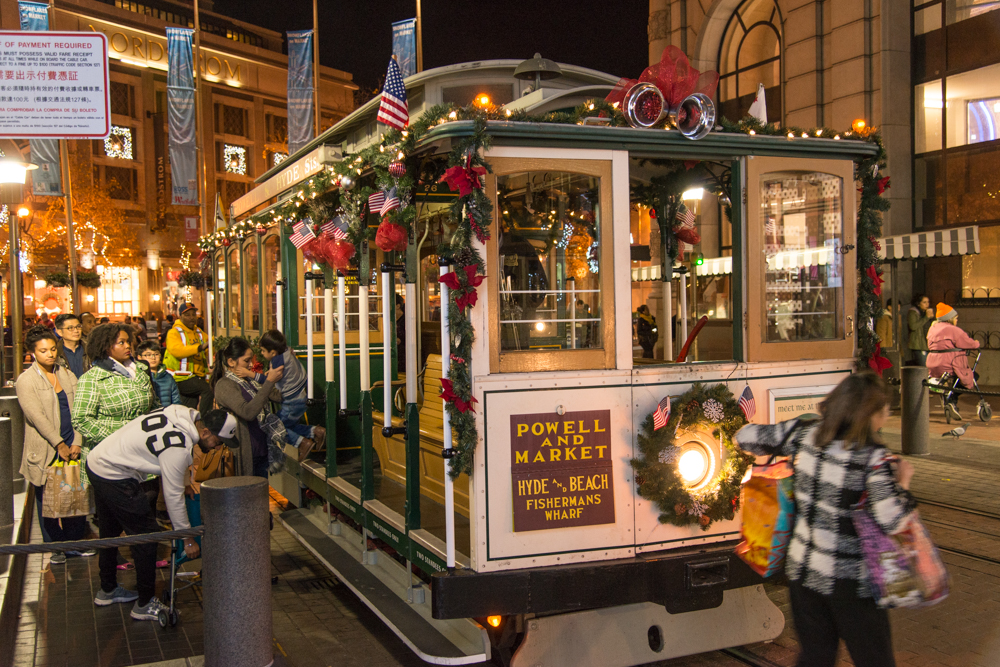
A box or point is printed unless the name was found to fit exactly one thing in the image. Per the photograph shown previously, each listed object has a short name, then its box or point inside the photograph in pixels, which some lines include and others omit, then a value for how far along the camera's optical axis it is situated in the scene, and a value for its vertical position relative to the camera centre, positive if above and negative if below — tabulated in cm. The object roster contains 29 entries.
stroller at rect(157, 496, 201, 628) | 538 -176
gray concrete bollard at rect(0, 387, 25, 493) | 806 -108
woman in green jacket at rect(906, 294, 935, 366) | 1487 -34
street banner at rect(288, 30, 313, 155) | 2619 +756
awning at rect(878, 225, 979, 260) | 1341 +104
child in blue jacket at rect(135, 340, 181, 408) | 755 -52
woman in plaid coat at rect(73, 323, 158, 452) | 565 -50
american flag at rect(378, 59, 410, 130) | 459 +122
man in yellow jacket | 996 -48
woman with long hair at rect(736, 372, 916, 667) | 307 -81
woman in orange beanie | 1182 -66
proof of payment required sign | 467 +141
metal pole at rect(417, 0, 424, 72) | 2558 +869
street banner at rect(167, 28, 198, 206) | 2694 +665
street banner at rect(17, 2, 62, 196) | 2284 +490
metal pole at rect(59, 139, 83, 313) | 1944 +279
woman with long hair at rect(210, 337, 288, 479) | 624 -70
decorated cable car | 416 -32
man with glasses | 803 -19
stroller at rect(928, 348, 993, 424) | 1200 -146
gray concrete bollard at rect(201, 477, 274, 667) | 387 -125
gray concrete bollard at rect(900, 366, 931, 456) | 999 -132
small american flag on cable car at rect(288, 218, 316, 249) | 663 +70
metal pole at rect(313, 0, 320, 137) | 2832 +982
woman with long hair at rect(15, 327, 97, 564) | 631 -81
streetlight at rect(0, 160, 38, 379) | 1159 +184
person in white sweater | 527 -100
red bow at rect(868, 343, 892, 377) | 507 -36
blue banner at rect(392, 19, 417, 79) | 2311 +795
